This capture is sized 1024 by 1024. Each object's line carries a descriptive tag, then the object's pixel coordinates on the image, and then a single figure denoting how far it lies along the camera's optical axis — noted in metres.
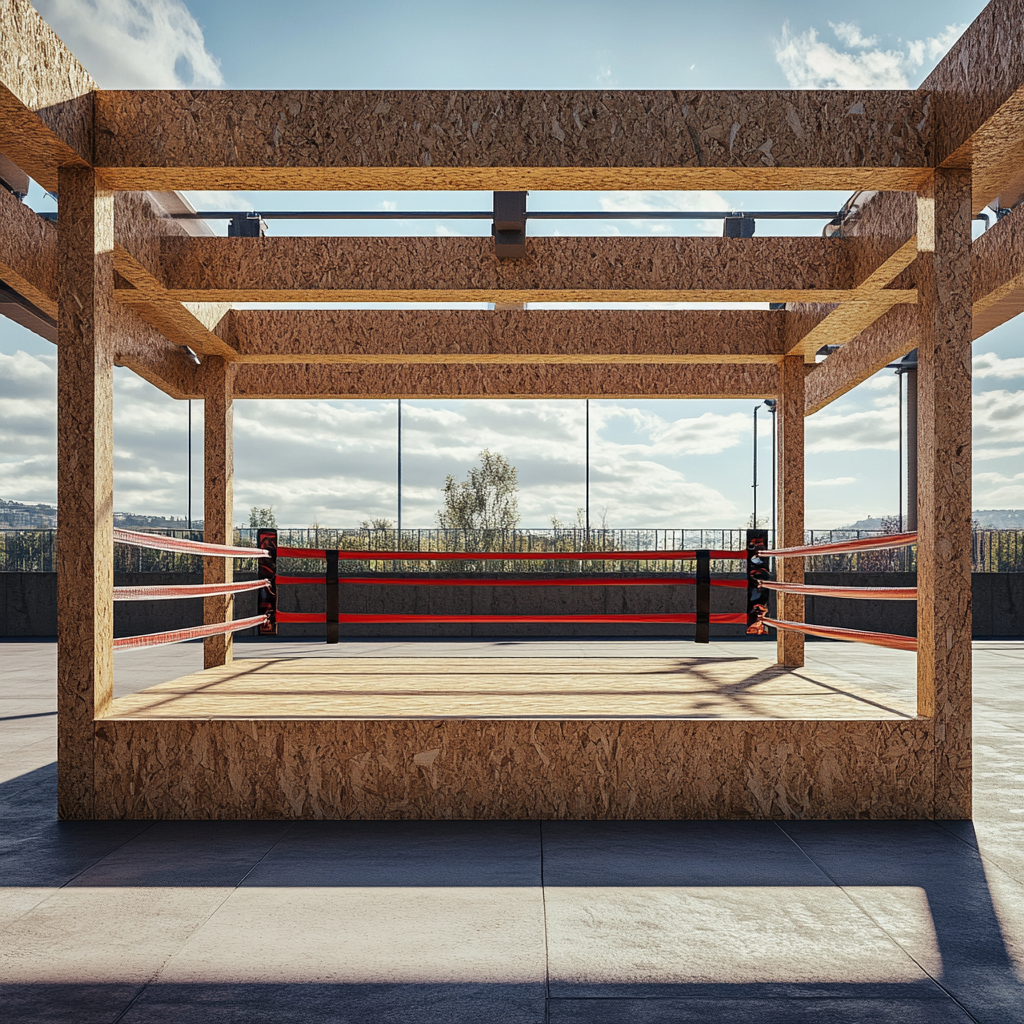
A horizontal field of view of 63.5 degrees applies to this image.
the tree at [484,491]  25.55
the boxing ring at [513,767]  4.31
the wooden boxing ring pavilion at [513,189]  4.31
